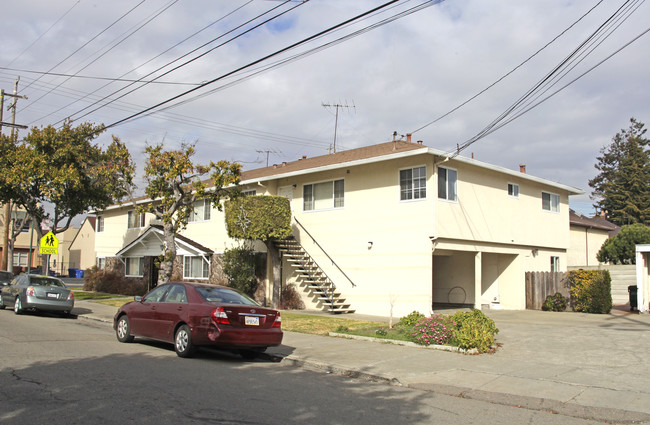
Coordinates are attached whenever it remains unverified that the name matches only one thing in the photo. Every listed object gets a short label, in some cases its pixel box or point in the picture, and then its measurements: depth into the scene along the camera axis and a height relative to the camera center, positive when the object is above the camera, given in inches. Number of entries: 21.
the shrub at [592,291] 797.2 -28.3
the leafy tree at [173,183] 739.4 +110.7
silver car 705.6 -39.3
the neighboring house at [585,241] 1290.0 +73.1
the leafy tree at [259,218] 816.9 +72.4
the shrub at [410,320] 560.5 -52.2
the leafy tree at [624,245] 1238.9 +59.9
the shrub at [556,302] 844.0 -47.7
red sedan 399.2 -39.9
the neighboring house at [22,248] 2138.3 +59.1
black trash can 816.9 -36.6
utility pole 1114.1 +277.1
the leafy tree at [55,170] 962.7 +162.4
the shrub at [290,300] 866.1 -50.6
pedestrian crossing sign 946.1 +34.1
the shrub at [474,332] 451.5 -51.3
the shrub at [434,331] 480.7 -53.3
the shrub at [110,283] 1165.7 -40.2
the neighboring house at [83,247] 2500.0 +81.9
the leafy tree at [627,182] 2073.1 +348.3
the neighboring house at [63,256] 2600.9 +40.0
